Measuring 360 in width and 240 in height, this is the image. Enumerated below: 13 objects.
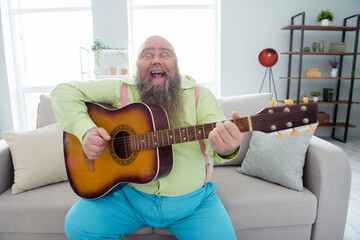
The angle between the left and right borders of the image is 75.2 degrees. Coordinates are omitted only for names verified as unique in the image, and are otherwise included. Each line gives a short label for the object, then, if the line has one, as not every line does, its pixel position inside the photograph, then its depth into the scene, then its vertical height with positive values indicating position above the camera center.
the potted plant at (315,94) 3.86 -0.29
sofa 1.25 -0.71
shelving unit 3.63 +0.33
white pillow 1.40 -0.49
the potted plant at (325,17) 3.71 +0.93
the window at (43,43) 4.10 +0.60
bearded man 1.05 -0.41
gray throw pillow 1.35 -0.49
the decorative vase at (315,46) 3.85 +0.48
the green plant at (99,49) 3.54 +0.41
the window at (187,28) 4.11 +0.86
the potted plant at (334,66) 3.83 +0.16
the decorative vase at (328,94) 3.80 -0.29
